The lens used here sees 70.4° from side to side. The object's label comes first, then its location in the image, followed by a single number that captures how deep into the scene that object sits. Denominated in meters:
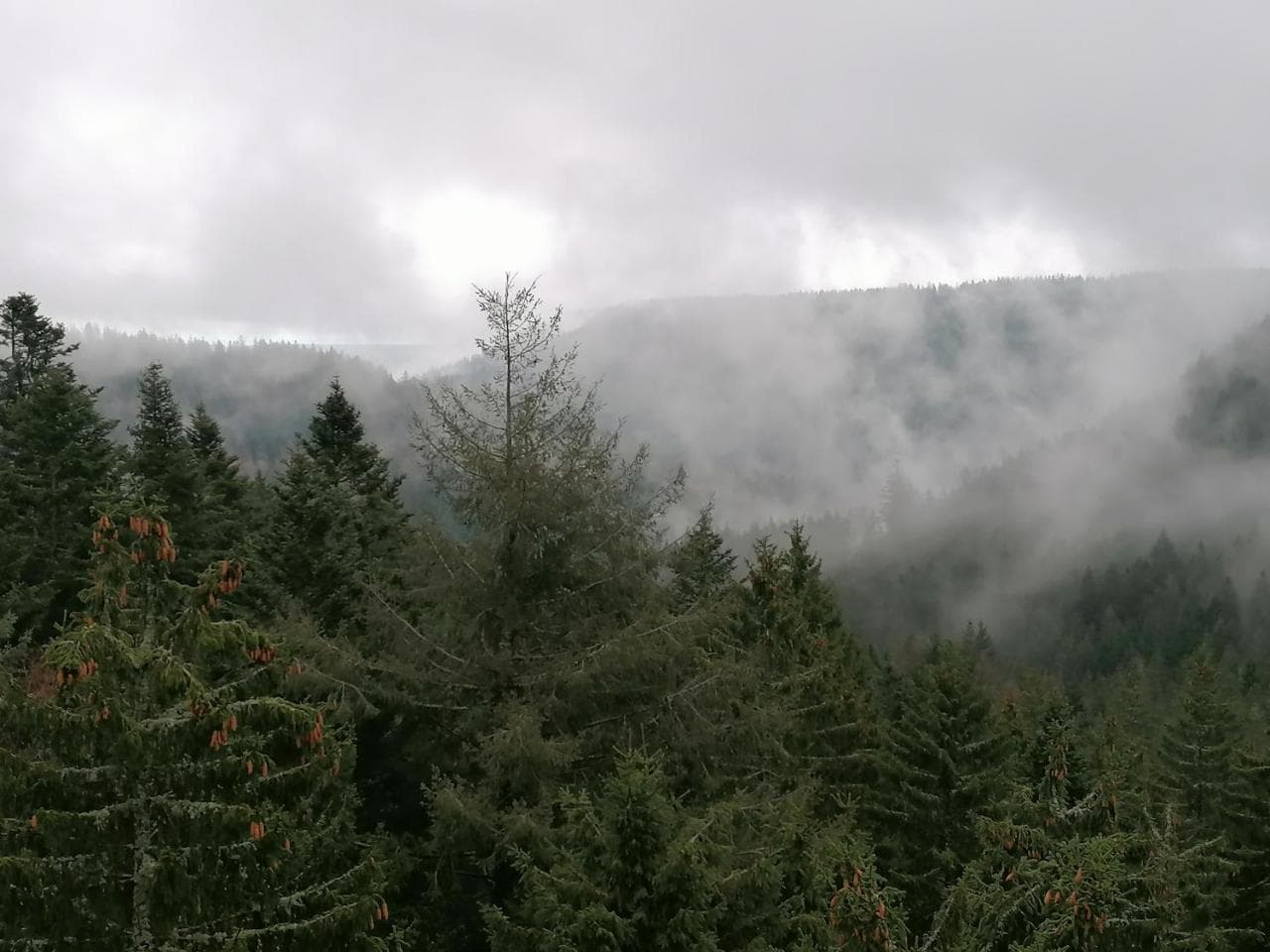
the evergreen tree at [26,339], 40.91
